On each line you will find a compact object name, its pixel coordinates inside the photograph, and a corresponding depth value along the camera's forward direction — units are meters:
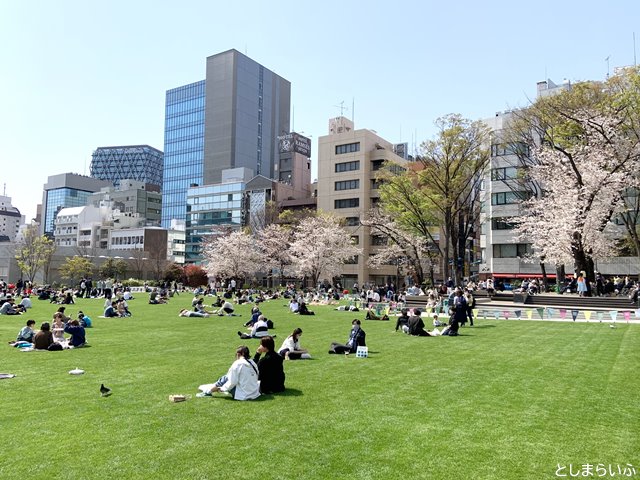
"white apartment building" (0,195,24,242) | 189.88
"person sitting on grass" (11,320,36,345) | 15.80
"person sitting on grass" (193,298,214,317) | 28.06
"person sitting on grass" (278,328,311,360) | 13.63
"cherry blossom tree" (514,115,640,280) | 35.00
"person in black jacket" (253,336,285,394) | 9.77
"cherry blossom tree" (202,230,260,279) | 74.50
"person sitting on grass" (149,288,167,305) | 38.88
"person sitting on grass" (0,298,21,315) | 26.83
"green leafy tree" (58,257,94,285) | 68.74
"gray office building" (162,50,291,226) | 135.12
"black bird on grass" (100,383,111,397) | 9.36
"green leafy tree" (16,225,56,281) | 69.38
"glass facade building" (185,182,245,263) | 108.75
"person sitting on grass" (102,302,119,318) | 26.27
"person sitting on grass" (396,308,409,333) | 20.61
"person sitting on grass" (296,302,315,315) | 29.89
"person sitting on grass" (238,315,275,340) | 18.44
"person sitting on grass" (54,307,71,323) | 17.26
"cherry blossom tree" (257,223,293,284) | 71.88
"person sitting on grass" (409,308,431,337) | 19.91
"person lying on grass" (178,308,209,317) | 27.69
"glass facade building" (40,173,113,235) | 167.38
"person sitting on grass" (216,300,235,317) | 28.97
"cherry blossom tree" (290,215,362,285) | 66.19
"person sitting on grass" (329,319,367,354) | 14.87
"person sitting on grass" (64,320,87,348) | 15.61
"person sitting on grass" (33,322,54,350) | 14.94
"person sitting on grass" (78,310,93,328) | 19.82
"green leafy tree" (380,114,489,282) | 41.75
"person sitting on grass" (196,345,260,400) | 9.30
